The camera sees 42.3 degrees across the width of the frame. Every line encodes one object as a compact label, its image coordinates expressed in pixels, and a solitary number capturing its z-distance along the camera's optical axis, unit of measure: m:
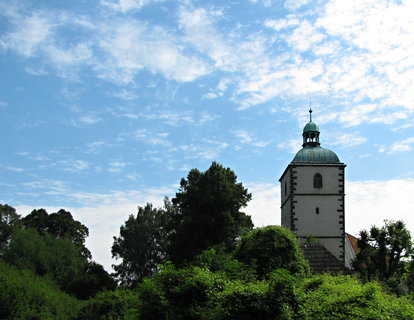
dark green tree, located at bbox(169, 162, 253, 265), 36.88
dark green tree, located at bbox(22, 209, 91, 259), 59.03
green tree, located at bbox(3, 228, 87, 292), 38.84
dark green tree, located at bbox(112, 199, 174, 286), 46.34
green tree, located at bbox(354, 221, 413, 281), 31.11
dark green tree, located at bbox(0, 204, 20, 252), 54.50
